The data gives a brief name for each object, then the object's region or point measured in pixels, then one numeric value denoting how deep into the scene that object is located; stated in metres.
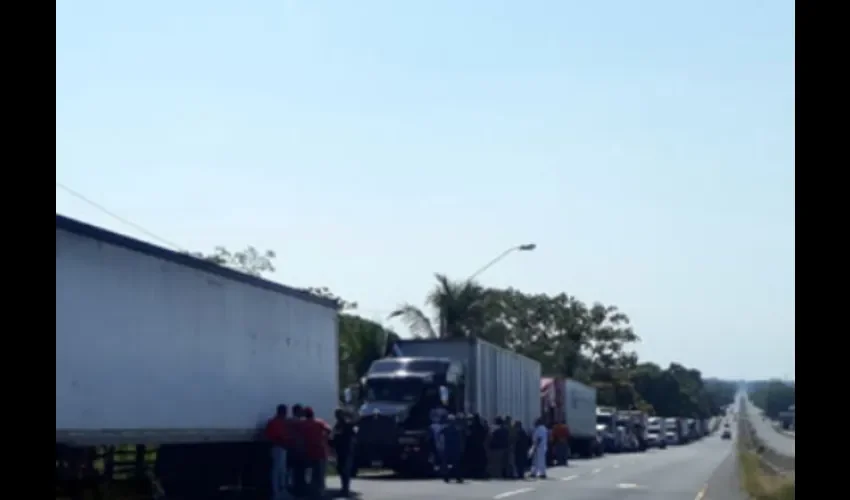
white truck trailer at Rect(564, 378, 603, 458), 56.84
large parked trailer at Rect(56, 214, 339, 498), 16.45
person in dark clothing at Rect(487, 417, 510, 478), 35.82
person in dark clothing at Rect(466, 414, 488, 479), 34.44
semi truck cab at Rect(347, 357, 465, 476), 33.16
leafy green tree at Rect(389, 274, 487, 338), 54.50
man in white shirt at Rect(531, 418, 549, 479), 37.03
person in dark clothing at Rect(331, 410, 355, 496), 26.23
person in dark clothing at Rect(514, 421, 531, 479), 36.84
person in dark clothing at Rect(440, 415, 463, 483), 32.38
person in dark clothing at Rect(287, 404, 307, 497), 23.98
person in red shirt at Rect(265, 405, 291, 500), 23.38
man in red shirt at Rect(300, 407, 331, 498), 24.14
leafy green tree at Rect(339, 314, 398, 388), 53.22
